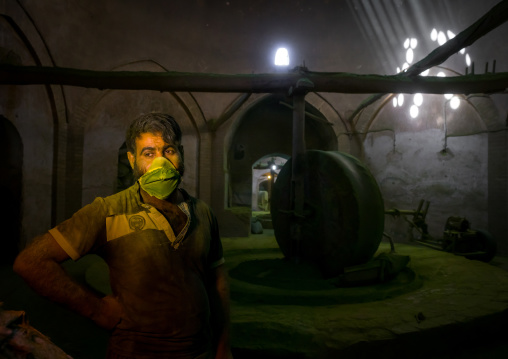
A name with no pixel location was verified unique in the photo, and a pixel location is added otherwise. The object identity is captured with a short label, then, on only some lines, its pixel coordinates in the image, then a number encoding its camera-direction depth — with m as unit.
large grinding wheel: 4.68
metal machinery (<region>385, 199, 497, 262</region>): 7.03
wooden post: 5.23
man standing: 1.35
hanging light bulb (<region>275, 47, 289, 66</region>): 11.20
